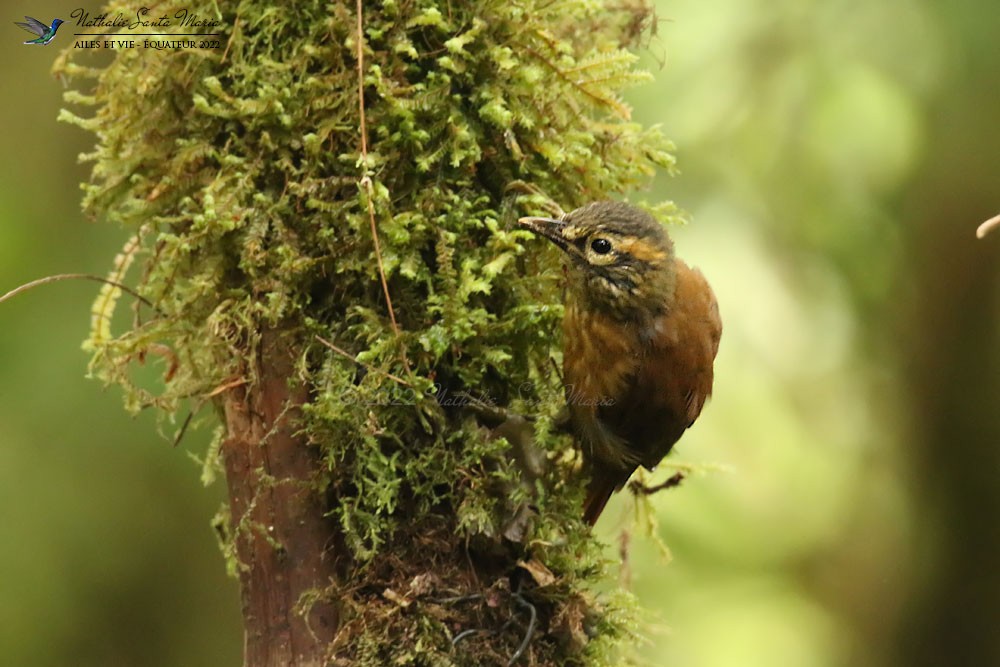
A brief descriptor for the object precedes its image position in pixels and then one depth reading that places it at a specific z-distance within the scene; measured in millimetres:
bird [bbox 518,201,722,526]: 5211
